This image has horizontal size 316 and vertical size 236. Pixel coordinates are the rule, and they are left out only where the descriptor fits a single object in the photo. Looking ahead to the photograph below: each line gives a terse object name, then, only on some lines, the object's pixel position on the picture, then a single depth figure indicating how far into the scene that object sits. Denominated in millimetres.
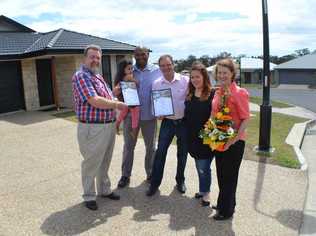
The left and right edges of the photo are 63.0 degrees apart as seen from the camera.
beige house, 10100
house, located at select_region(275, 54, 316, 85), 32302
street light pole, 5055
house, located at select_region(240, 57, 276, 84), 39129
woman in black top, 3088
